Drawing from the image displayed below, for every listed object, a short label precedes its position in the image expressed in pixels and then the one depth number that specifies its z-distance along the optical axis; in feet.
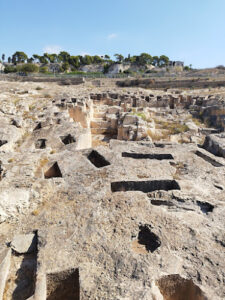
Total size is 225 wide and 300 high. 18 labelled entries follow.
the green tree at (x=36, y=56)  262.06
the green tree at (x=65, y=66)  240.32
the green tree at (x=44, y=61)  266.36
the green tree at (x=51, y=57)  266.36
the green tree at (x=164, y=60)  270.46
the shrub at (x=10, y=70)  174.70
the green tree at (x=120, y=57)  275.80
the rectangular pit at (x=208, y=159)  16.77
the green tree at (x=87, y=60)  270.46
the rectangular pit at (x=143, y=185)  13.07
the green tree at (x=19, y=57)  256.93
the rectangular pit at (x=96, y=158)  16.98
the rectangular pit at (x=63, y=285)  7.50
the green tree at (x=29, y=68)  175.32
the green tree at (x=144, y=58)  264.11
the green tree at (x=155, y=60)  271.49
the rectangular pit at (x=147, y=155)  17.49
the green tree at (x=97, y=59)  281.33
